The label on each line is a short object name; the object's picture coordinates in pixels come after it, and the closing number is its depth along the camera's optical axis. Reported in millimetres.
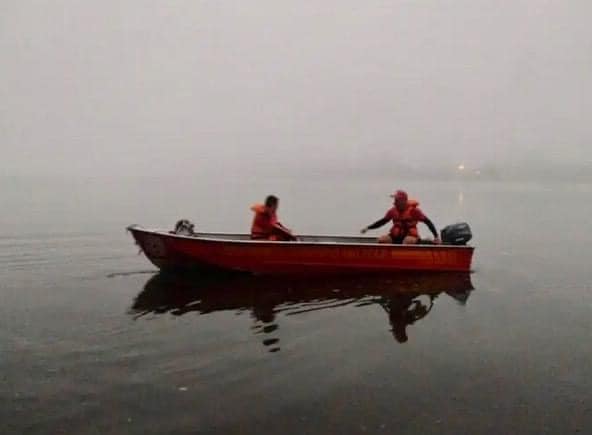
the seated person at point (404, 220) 14328
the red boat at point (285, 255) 13000
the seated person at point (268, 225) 13367
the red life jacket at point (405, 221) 14445
